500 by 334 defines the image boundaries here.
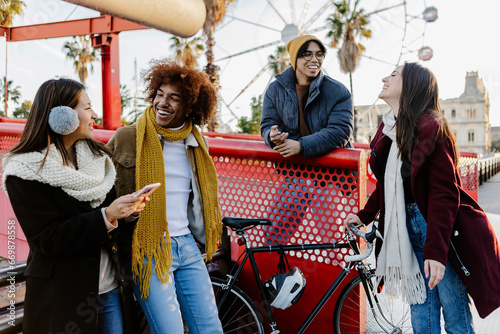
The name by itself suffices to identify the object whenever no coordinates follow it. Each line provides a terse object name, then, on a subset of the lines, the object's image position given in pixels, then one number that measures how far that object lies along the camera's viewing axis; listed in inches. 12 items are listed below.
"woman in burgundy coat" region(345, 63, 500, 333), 68.6
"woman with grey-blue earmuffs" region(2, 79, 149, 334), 55.6
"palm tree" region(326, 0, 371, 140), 922.1
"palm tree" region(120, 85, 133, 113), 1425.9
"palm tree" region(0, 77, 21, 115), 1920.6
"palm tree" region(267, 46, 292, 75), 1084.3
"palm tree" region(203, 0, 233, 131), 755.4
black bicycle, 89.9
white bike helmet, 90.0
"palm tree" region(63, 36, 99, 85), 1145.4
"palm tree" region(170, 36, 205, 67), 804.0
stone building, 2722.4
